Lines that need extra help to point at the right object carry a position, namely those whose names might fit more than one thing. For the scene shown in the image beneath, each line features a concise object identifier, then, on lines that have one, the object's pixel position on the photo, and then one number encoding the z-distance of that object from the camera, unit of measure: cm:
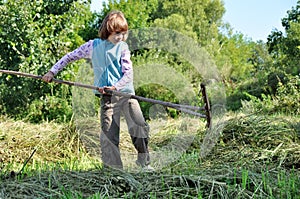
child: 306
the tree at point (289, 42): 1085
